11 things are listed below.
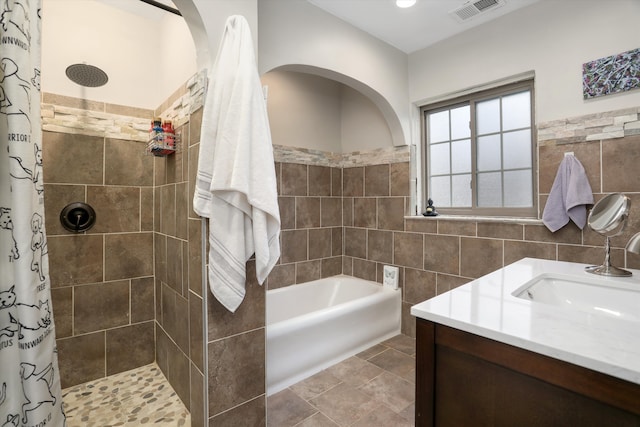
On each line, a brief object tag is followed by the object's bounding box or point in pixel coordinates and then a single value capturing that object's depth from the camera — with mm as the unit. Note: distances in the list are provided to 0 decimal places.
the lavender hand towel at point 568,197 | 1842
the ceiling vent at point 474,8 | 2091
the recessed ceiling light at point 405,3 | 2055
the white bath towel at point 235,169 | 1310
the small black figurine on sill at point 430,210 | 2691
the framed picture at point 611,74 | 1737
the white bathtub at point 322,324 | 2035
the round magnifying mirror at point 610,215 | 1262
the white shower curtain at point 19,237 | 866
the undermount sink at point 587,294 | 1092
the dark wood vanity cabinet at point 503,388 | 616
